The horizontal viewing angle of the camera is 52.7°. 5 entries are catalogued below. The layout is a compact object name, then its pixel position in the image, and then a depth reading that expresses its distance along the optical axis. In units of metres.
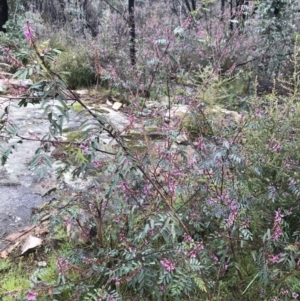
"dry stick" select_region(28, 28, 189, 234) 0.94
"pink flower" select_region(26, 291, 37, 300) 1.02
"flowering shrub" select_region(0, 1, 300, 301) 1.12
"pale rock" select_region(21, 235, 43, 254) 1.73
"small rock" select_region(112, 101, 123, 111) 3.77
